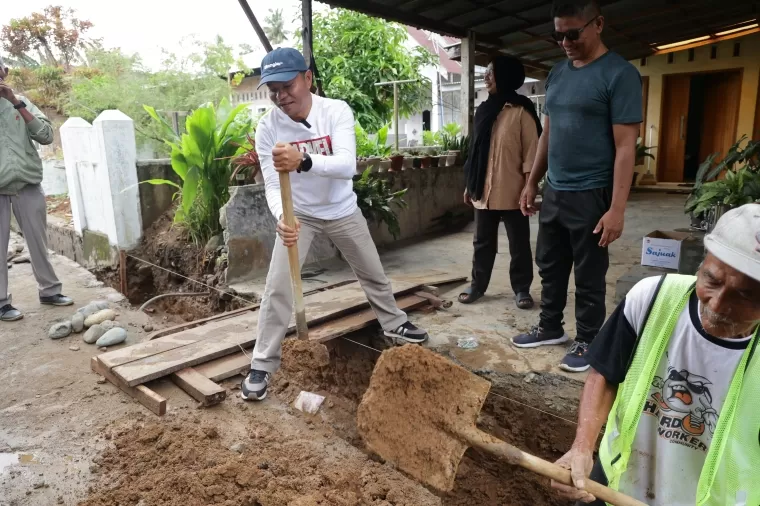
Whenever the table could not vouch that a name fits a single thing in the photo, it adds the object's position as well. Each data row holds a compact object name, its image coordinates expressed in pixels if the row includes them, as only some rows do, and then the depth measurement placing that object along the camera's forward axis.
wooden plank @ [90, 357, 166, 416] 2.78
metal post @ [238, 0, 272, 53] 4.45
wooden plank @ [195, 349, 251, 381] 3.10
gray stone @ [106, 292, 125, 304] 4.90
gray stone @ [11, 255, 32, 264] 6.40
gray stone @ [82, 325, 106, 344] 3.93
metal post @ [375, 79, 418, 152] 7.75
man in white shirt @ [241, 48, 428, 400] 2.70
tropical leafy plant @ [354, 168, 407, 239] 5.54
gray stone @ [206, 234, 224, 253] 5.44
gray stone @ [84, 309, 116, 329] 4.18
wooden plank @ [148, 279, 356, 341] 3.66
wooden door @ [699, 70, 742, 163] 9.68
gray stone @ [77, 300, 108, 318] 4.33
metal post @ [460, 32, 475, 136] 6.59
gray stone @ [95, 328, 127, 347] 3.85
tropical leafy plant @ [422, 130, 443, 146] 9.66
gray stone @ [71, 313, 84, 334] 4.14
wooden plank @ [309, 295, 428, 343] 3.48
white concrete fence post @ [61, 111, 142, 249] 5.65
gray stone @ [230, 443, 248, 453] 2.50
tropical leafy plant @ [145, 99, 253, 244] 5.36
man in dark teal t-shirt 2.65
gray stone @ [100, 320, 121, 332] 4.03
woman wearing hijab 3.82
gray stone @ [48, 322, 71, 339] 4.02
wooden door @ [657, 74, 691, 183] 10.02
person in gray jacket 4.25
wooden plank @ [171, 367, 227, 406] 2.82
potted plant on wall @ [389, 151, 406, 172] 6.26
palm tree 36.06
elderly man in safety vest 1.23
